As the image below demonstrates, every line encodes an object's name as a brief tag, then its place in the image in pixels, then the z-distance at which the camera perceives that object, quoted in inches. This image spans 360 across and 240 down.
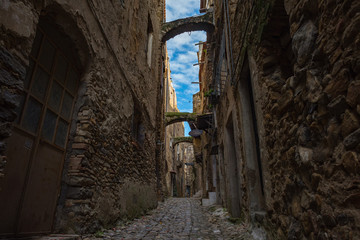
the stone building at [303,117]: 46.8
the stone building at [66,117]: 90.0
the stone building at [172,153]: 824.3
